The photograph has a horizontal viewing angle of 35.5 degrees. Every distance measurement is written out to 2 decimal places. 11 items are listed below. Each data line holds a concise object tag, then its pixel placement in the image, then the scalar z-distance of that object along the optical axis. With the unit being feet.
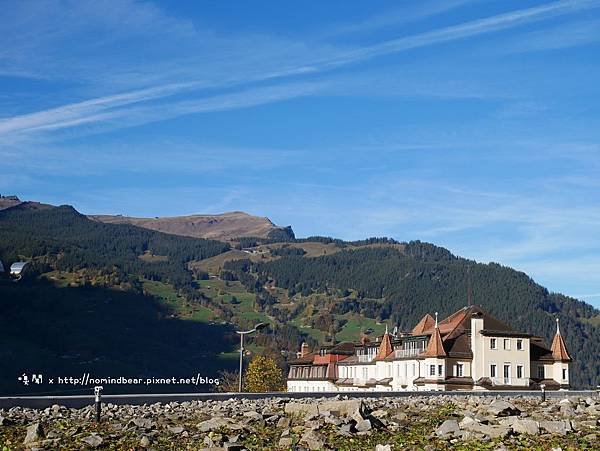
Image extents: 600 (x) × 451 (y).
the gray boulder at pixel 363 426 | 117.91
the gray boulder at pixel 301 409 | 139.03
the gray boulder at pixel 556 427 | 113.39
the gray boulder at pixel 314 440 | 105.70
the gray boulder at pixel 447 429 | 112.37
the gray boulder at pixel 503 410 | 134.78
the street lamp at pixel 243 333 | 216.58
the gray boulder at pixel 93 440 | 114.93
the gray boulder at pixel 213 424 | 127.99
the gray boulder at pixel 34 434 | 119.96
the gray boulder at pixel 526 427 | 111.86
